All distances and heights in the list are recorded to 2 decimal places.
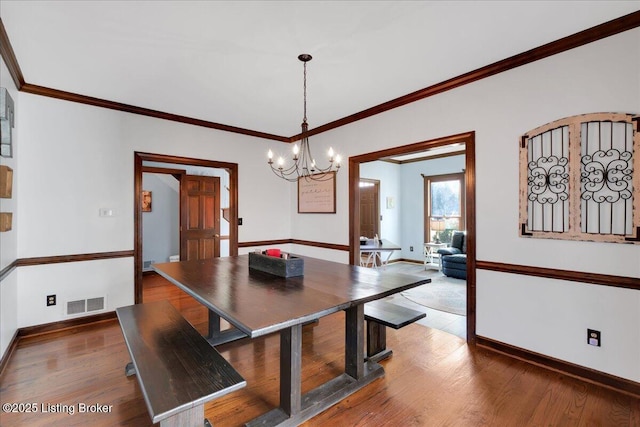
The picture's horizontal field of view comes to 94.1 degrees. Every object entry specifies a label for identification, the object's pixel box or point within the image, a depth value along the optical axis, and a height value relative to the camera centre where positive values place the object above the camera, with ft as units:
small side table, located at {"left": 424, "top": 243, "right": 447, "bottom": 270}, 20.83 -3.02
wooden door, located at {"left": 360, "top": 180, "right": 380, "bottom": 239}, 23.17 +0.37
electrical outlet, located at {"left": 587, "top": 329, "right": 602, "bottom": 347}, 6.91 -2.93
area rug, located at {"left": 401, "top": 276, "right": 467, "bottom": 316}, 12.55 -3.96
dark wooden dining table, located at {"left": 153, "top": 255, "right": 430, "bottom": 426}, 4.82 -1.59
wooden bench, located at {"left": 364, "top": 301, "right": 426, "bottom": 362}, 7.68 -2.76
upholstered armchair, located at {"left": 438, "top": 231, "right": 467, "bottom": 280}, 17.35 -2.66
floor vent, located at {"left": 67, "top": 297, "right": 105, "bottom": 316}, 10.35 -3.29
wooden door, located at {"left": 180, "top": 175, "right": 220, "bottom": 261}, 16.98 -0.24
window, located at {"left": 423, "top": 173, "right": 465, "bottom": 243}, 21.70 +0.50
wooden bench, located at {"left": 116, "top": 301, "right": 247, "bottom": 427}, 4.14 -2.57
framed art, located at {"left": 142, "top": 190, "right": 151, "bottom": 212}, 19.11 +0.77
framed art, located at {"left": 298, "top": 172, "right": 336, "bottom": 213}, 14.12 +0.91
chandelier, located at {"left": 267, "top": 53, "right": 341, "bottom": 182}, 14.35 +2.19
